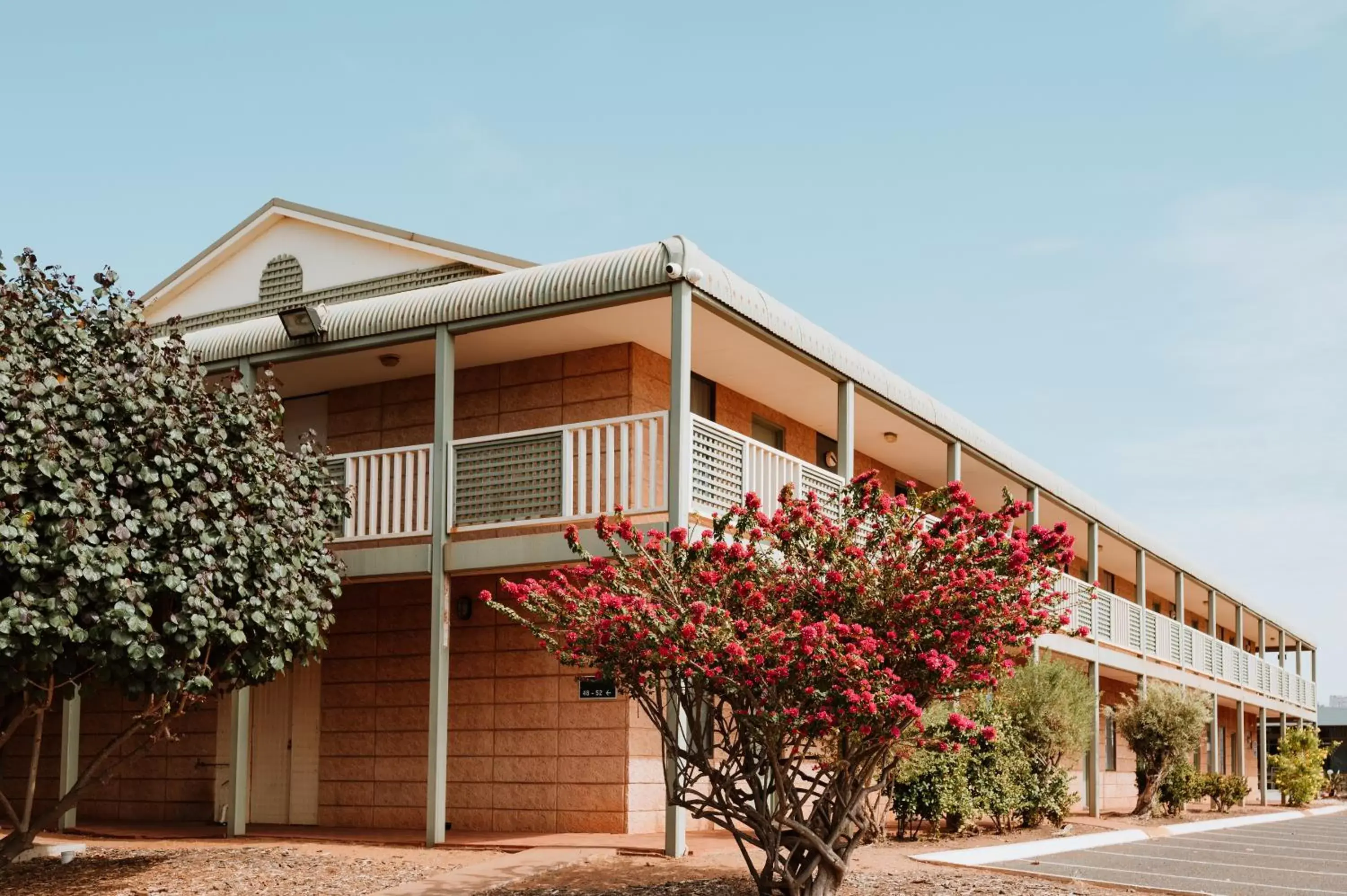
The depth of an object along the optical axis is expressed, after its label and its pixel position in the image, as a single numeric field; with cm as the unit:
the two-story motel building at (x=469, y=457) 1387
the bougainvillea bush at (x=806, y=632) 919
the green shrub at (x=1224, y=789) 2670
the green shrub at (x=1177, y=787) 2373
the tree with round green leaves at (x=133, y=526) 1034
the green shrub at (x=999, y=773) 1636
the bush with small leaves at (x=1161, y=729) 2294
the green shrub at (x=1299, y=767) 3350
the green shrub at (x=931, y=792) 1530
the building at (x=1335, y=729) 5862
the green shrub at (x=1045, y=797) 1742
